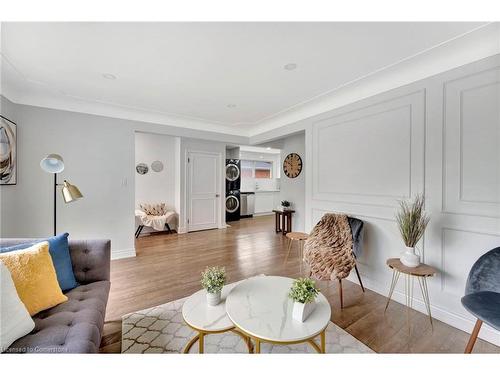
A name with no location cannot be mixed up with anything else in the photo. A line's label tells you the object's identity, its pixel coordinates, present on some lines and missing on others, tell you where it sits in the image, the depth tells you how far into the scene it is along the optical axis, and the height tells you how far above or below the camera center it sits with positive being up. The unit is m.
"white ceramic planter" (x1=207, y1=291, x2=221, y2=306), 1.46 -0.79
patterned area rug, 1.52 -1.18
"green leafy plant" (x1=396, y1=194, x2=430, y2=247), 1.87 -0.34
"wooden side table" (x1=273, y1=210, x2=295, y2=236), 4.78 -0.84
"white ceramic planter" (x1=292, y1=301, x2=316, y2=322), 1.24 -0.75
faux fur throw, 2.11 -0.71
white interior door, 4.99 -0.13
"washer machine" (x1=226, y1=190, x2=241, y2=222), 6.40 -0.62
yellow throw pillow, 1.23 -0.57
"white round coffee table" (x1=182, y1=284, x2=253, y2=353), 1.25 -0.84
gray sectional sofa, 1.02 -0.76
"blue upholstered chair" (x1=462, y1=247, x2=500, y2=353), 1.22 -0.72
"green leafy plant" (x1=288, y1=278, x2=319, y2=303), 1.24 -0.63
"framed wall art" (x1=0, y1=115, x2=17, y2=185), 2.33 +0.38
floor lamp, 1.94 +0.14
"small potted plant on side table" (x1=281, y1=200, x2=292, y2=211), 4.75 -0.46
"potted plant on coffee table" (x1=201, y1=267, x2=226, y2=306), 1.46 -0.70
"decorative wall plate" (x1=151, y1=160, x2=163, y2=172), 5.12 +0.46
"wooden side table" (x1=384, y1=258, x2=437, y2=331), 1.73 -0.89
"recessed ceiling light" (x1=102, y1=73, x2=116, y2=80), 2.28 +1.20
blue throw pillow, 1.49 -0.55
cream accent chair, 4.56 -0.70
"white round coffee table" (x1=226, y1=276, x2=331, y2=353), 1.13 -0.80
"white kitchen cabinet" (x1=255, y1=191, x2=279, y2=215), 7.49 -0.58
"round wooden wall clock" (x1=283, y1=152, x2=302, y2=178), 4.59 +0.45
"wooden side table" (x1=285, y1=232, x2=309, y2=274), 2.87 -0.71
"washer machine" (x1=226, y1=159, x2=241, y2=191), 6.19 +0.33
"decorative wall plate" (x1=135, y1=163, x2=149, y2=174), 5.01 +0.40
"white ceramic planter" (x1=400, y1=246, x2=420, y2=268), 1.84 -0.64
